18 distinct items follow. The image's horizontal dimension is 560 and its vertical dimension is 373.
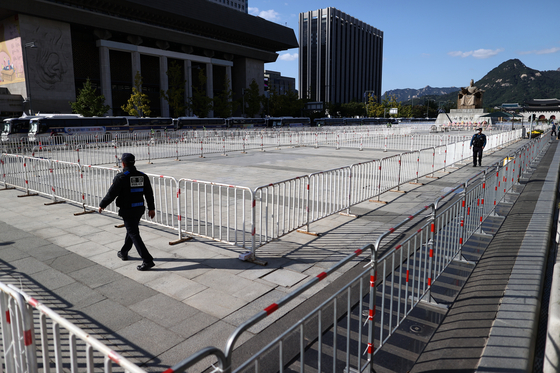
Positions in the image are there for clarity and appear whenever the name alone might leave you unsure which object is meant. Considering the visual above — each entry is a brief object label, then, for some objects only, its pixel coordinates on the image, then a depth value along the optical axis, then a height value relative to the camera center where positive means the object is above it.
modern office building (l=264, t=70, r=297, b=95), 156.34 +20.71
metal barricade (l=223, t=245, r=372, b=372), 2.29 -2.28
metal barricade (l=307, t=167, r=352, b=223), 8.44 -1.81
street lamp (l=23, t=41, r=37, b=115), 50.65 +6.51
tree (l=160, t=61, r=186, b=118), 68.06 +6.89
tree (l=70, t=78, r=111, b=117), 52.25 +3.60
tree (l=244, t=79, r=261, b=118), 83.69 +6.68
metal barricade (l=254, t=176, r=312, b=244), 7.60 -2.04
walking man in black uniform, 6.00 -1.06
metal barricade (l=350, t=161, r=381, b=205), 10.02 -1.46
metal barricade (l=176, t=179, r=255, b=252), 7.60 -2.10
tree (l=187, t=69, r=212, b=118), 72.19 +5.29
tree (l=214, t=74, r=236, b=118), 77.02 +5.05
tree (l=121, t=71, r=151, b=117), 59.81 +4.15
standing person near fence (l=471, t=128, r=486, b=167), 18.59 -0.71
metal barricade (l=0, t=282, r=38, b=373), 2.71 -1.53
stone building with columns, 52.50 +14.59
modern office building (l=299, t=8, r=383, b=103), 164.62 +33.10
